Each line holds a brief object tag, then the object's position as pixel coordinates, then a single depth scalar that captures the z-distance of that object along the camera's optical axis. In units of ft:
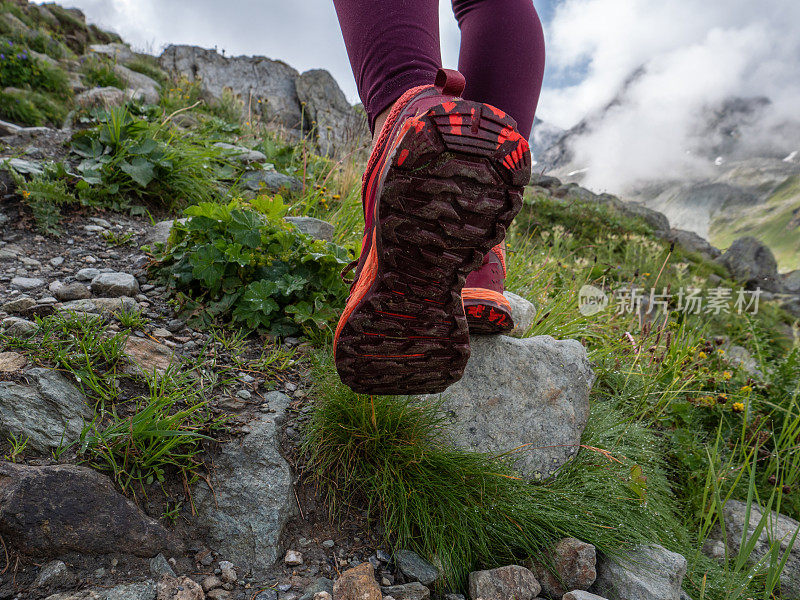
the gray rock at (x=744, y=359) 9.37
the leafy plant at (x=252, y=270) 2.13
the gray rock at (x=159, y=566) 1.31
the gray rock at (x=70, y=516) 1.24
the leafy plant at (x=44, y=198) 2.62
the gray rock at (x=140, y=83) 16.25
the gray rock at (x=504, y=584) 1.53
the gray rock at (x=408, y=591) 1.47
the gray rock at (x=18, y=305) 1.81
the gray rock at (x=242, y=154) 9.39
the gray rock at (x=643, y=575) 1.63
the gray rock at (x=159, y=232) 2.71
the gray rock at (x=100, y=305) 1.86
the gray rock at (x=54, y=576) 1.20
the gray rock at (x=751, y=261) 32.04
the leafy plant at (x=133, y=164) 2.98
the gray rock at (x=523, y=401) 1.94
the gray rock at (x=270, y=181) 9.02
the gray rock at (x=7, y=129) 9.00
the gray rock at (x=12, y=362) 1.51
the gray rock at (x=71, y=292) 2.02
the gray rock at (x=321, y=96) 32.51
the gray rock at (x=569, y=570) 1.61
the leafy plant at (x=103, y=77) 15.18
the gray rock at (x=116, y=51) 23.55
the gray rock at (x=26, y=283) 2.08
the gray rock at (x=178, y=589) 1.27
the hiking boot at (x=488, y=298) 1.77
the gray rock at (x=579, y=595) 1.49
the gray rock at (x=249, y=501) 1.46
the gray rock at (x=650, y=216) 32.67
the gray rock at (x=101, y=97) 9.93
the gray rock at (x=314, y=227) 2.93
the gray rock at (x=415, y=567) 1.56
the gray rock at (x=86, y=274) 2.23
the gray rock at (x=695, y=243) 33.84
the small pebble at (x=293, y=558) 1.49
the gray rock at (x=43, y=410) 1.38
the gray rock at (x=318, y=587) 1.40
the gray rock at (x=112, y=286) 2.13
